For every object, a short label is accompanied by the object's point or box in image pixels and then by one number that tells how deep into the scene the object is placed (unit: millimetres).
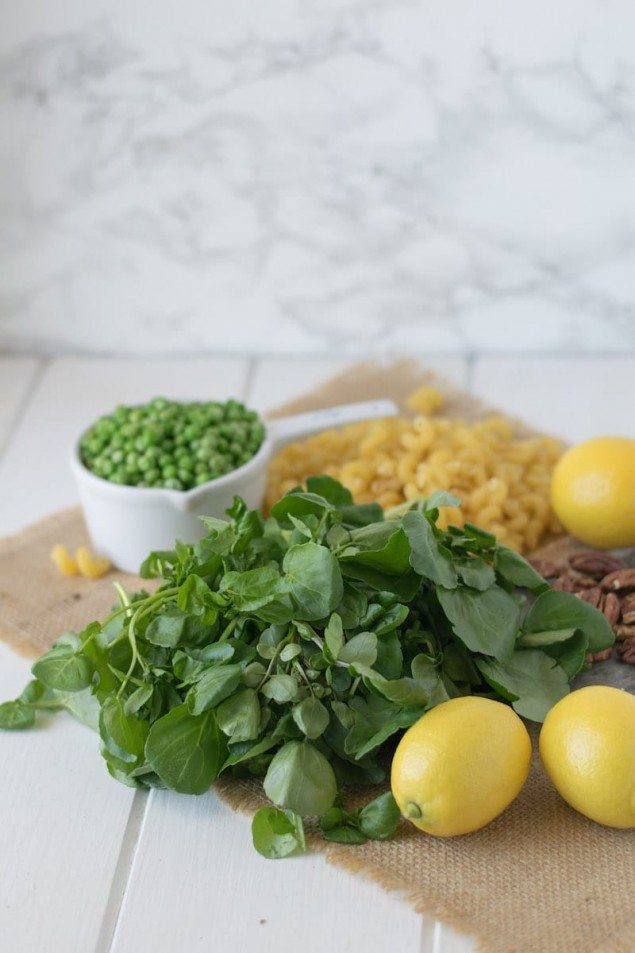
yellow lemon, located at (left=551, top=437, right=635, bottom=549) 1393
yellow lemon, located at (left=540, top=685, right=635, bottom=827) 996
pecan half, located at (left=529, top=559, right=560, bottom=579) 1361
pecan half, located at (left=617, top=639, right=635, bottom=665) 1217
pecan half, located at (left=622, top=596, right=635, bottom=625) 1261
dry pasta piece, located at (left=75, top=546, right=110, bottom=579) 1456
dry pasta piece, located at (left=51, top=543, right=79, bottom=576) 1466
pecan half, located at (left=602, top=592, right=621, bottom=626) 1270
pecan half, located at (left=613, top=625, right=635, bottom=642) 1242
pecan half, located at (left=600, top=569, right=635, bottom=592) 1307
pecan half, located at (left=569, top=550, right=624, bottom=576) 1367
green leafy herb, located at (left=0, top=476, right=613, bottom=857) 1049
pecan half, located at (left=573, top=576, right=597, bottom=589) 1332
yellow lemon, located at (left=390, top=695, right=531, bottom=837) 992
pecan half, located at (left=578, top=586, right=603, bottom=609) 1297
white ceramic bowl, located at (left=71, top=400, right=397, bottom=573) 1392
